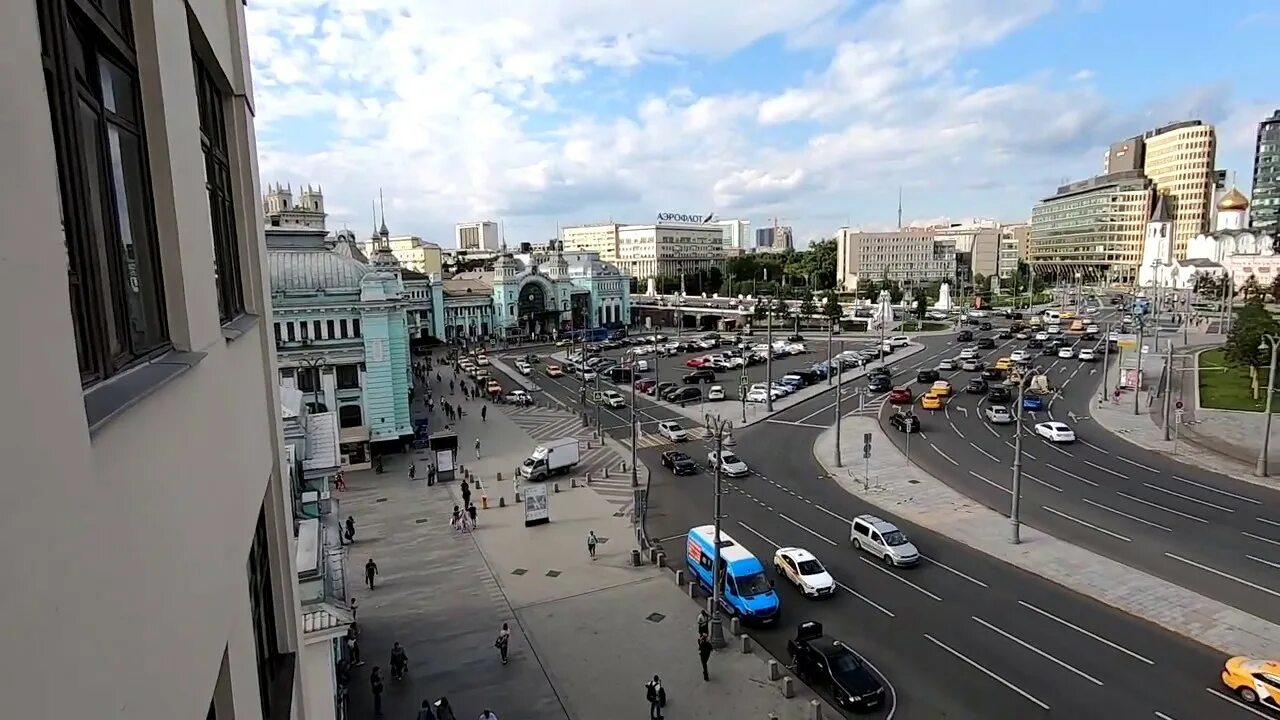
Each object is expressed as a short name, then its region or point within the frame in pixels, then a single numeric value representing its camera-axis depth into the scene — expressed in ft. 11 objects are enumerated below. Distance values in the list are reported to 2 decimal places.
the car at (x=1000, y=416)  126.11
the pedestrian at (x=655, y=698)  47.55
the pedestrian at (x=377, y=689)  50.39
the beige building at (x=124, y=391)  4.94
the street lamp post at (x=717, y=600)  57.00
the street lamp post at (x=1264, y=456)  89.56
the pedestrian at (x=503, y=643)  55.67
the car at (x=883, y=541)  68.80
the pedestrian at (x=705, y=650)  52.19
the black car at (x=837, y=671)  47.62
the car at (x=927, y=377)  167.53
